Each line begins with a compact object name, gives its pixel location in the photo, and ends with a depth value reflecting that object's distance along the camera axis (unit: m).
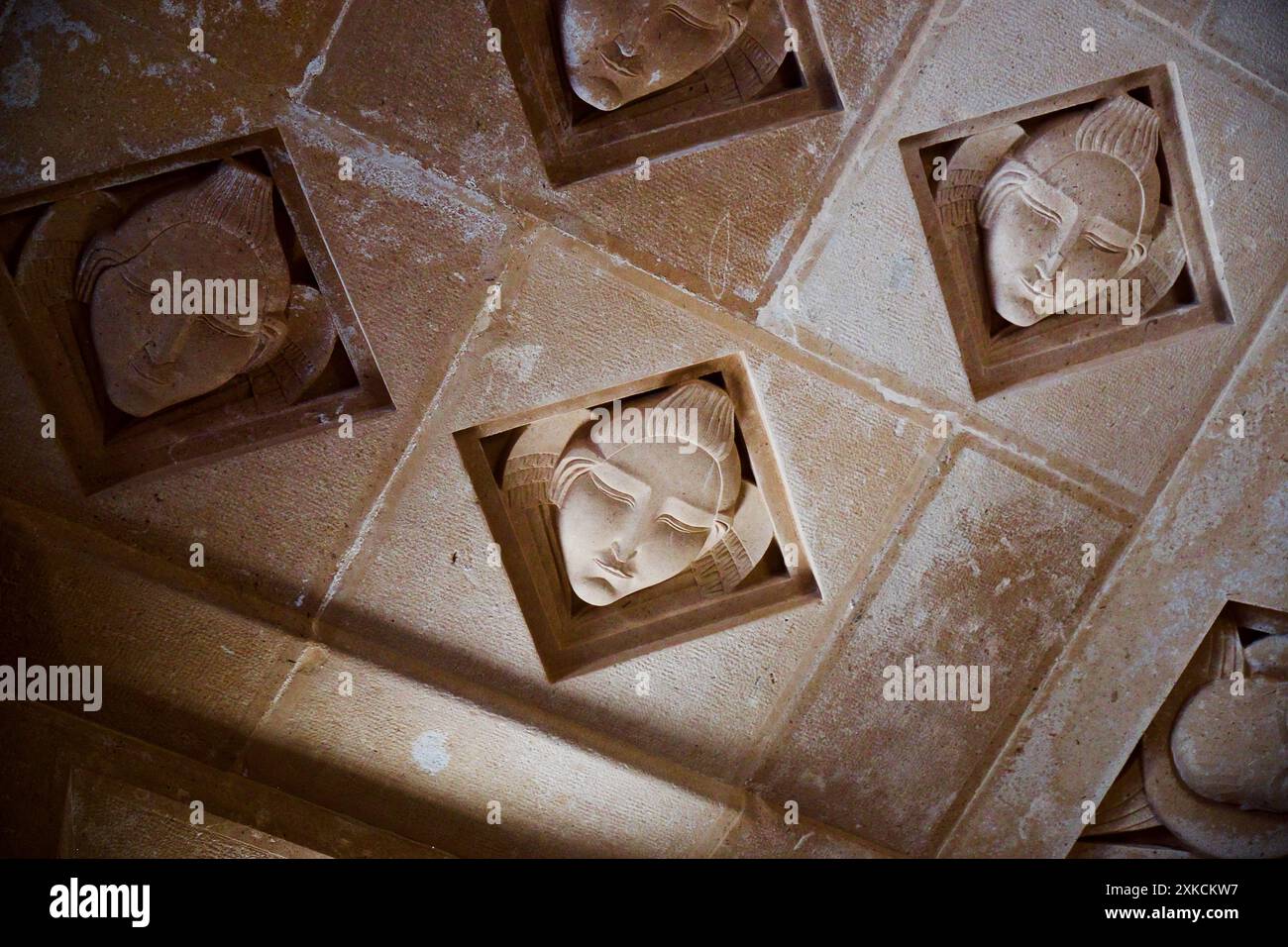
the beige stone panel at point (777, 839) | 4.08
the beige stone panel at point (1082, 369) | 3.69
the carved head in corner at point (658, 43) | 3.53
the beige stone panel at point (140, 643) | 3.64
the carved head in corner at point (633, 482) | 3.82
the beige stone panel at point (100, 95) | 3.35
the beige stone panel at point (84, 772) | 3.66
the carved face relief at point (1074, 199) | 3.79
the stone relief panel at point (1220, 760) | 4.24
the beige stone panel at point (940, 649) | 4.07
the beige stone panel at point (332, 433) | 3.56
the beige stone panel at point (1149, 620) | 4.11
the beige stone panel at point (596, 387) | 3.73
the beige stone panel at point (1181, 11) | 3.71
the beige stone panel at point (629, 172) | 3.48
